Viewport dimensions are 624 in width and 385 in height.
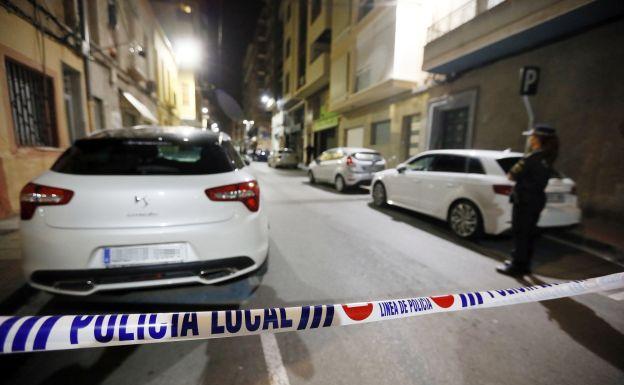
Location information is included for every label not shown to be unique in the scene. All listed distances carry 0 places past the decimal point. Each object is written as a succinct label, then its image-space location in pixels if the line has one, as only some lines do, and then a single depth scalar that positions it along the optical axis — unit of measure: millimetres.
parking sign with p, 5859
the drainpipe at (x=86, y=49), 8036
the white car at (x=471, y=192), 4215
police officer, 3252
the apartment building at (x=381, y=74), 11344
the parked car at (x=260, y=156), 32909
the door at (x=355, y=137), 16420
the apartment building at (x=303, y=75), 19938
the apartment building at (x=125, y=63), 9414
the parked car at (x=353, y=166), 9398
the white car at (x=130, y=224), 2047
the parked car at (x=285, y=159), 21172
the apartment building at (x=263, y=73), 40594
